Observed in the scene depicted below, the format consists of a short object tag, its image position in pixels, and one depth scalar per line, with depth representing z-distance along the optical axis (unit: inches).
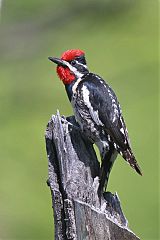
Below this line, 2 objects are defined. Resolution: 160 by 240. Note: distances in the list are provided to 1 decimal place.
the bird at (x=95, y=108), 352.2
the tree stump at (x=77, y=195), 290.4
